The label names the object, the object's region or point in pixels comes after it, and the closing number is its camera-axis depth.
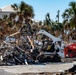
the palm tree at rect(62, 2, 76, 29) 42.75
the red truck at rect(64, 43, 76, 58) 29.08
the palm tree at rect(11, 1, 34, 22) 45.19
